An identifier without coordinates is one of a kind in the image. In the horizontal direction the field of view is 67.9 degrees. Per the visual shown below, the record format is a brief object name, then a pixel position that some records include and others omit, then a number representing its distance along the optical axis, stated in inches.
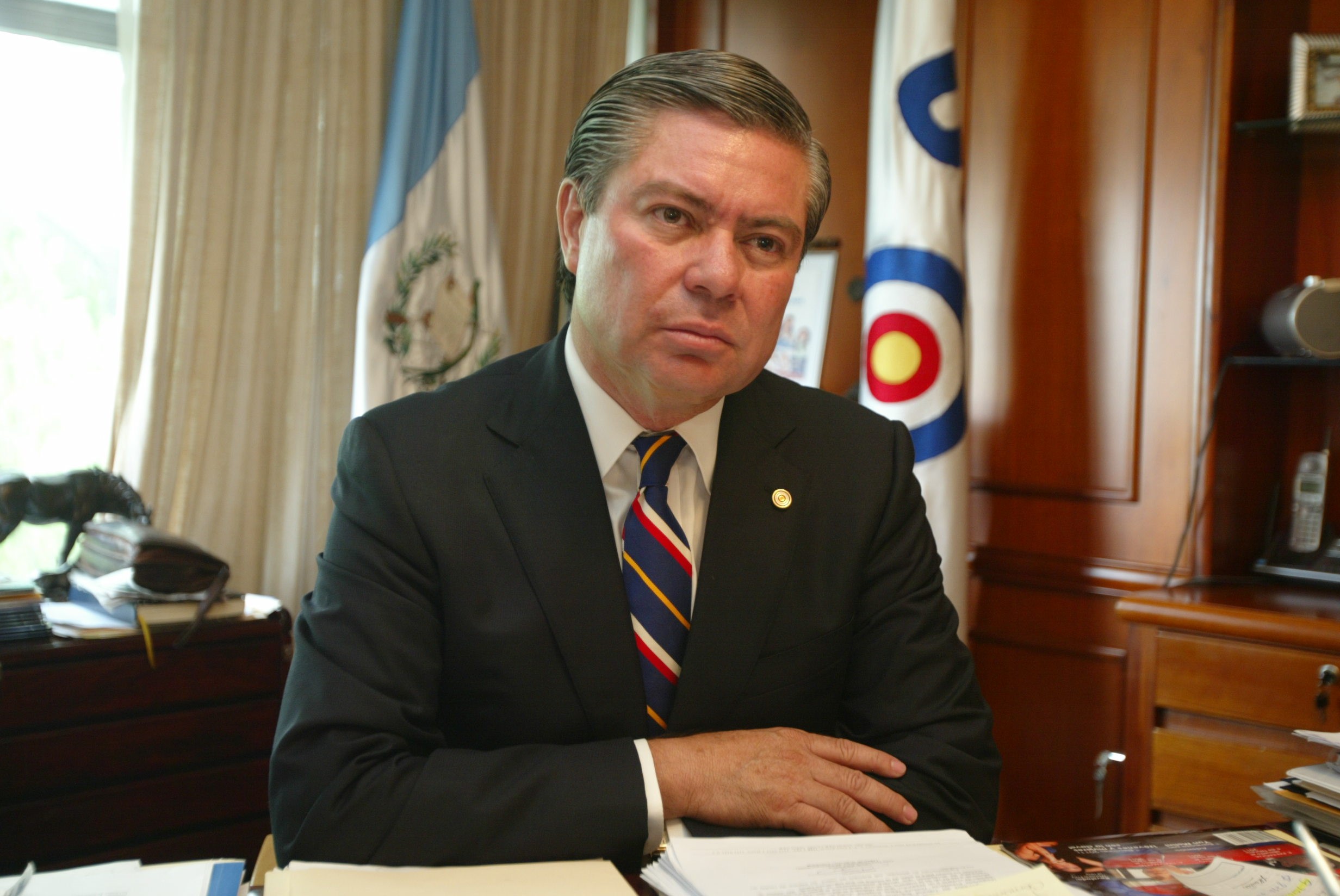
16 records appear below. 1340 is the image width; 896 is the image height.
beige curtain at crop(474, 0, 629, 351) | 130.9
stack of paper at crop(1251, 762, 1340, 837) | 39.6
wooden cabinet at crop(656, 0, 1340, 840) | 96.8
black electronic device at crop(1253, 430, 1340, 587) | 93.7
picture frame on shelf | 90.6
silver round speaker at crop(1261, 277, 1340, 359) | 89.2
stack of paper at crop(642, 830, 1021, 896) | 31.7
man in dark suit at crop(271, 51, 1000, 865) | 43.4
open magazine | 33.5
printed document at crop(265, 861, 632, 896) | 31.5
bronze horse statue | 83.5
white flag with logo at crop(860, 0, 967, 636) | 103.3
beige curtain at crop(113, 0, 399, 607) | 102.7
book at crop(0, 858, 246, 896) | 30.2
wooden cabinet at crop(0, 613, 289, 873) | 76.4
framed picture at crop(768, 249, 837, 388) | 128.0
